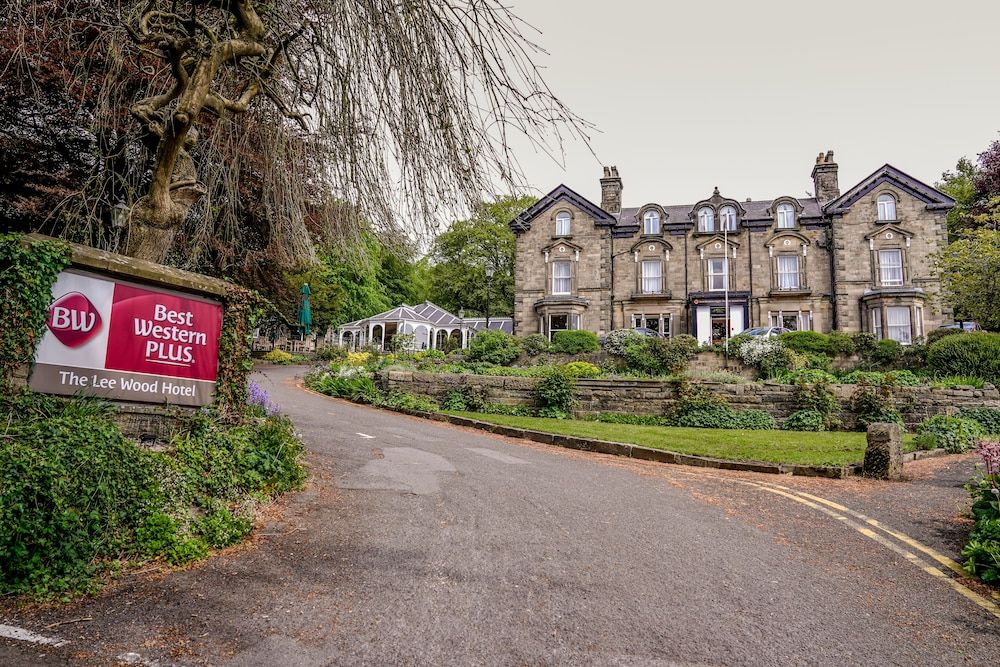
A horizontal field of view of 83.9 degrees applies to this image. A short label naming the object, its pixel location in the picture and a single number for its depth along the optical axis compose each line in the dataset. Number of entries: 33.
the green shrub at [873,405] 15.26
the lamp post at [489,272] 46.72
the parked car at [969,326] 31.01
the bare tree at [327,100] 3.74
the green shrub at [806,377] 17.33
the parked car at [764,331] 26.41
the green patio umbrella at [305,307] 24.12
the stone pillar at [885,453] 9.62
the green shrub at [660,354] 22.52
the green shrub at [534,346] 26.94
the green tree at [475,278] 49.22
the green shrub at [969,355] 17.88
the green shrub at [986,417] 14.34
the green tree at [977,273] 18.81
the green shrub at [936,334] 24.14
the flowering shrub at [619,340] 24.59
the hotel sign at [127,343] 5.05
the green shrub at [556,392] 17.28
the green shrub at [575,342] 27.41
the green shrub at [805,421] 15.48
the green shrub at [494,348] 25.95
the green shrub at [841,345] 23.40
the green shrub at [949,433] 12.52
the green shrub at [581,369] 19.24
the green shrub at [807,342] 23.92
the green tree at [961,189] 36.61
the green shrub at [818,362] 21.95
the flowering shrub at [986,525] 5.14
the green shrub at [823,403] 15.77
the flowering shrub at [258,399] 8.55
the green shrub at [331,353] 32.00
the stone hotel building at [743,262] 29.97
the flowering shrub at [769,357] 20.72
